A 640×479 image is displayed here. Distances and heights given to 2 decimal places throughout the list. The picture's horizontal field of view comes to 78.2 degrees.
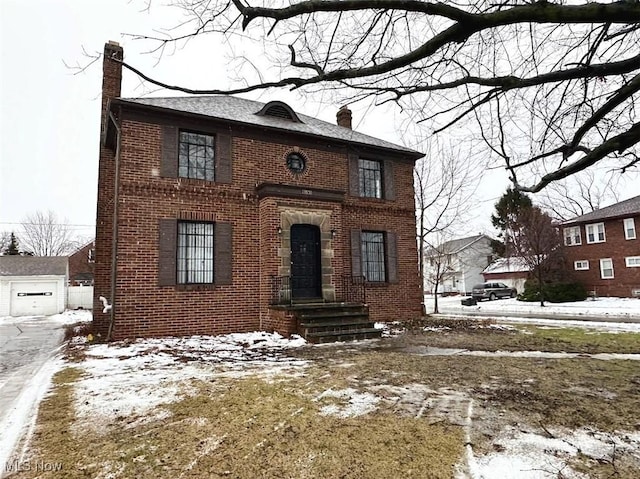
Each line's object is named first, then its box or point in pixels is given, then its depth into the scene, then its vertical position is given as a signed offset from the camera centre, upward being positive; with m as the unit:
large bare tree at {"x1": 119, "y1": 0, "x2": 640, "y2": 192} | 3.12 +2.08
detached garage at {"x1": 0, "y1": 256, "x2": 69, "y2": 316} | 24.80 +0.01
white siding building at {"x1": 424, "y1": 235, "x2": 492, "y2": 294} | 45.31 +1.58
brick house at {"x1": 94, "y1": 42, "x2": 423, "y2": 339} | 9.81 +1.67
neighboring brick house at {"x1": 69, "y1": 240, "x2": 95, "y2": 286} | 32.19 +1.75
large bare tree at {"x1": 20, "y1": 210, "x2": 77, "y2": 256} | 48.69 +6.62
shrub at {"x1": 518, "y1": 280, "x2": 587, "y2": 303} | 25.97 -1.05
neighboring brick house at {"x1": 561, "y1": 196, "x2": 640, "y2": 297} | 24.75 +1.80
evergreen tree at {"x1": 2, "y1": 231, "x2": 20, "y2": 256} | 41.75 +4.63
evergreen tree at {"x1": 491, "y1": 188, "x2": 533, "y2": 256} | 33.30 +6.02
